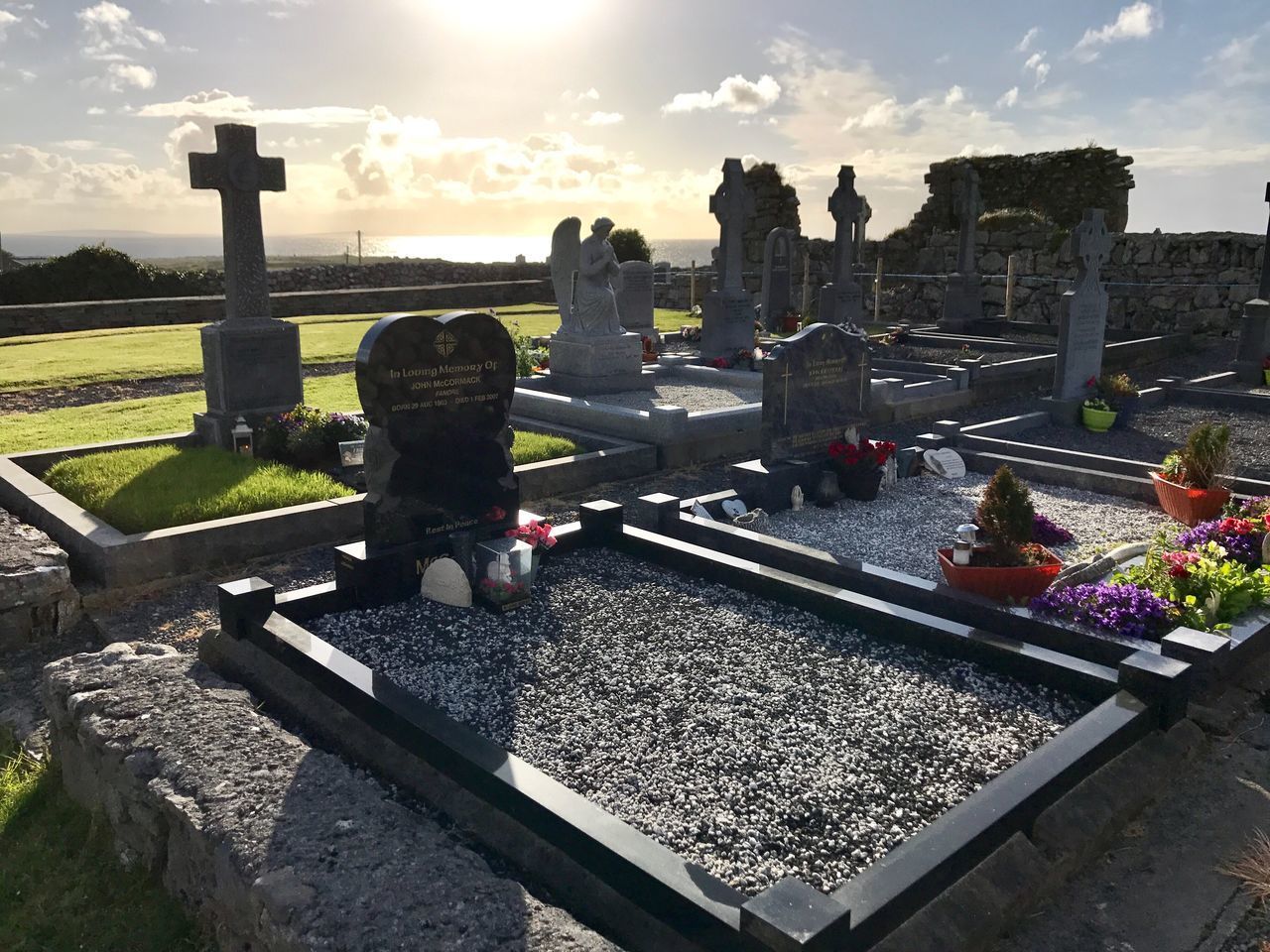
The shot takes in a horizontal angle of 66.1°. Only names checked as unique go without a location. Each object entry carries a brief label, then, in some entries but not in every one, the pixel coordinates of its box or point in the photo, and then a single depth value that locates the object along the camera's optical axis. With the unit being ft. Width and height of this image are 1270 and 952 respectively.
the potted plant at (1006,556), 17.29
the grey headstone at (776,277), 62.75
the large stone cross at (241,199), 29.66
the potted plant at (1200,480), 23.25
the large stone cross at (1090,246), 37.24
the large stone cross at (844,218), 58.95
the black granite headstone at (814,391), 25.43
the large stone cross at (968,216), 66.52
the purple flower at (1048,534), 21.75
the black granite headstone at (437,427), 18.15
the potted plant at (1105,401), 35.06
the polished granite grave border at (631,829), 9.36
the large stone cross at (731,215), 51.19
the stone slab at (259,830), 9.02
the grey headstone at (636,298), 53.52
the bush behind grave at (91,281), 77.36
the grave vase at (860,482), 25.63
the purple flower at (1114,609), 16.22
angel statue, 40.22
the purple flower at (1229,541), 18.79
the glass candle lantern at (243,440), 27.99
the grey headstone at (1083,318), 37.40
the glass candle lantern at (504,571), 17.65
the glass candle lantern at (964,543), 17.74
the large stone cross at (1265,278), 49.21
